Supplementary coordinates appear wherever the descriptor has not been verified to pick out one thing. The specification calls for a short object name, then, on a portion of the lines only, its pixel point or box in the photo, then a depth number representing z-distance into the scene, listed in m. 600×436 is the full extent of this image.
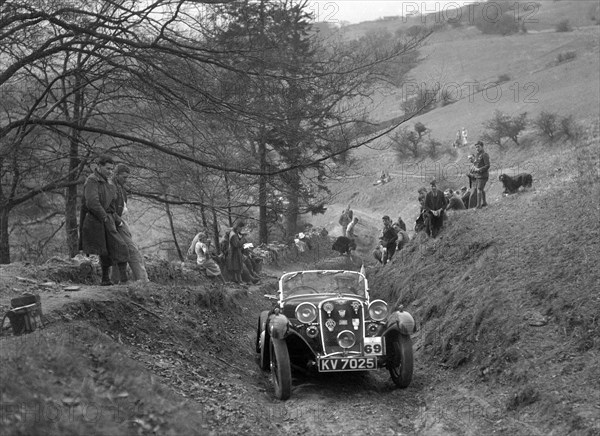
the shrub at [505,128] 44.72
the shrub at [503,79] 70.76
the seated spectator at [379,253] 26.67
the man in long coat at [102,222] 11.84
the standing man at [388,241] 25.24
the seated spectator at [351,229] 33.91
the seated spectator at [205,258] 20.83
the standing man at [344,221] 34.69
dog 23.91
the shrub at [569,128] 38.53
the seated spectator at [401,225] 27.14
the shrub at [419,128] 56.49
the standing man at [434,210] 20.29
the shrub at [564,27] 92.56
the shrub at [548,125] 41.00
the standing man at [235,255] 22.05
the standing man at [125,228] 12.63
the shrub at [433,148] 53.19
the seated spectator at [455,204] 23.62
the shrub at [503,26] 103.44
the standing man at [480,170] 22.52
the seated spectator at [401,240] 24.64
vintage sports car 10.16
